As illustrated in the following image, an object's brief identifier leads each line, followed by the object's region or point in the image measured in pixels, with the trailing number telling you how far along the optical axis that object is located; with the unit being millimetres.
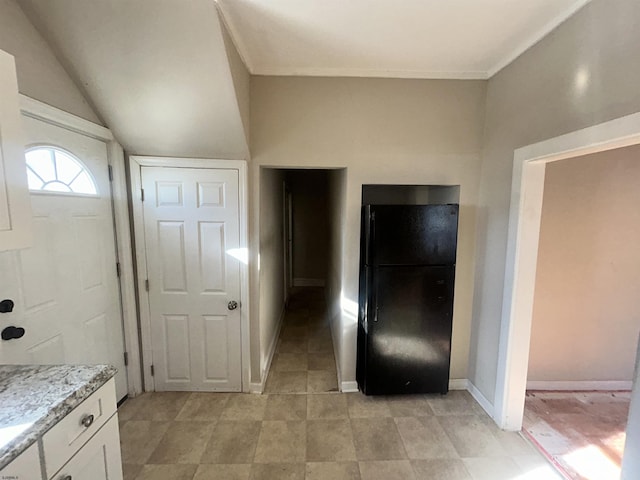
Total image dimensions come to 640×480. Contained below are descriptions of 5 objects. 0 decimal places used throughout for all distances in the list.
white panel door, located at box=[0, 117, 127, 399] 1568
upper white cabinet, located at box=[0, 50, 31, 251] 1000
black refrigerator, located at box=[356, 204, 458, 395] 2252
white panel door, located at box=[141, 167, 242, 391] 2357
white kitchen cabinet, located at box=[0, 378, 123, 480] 848
